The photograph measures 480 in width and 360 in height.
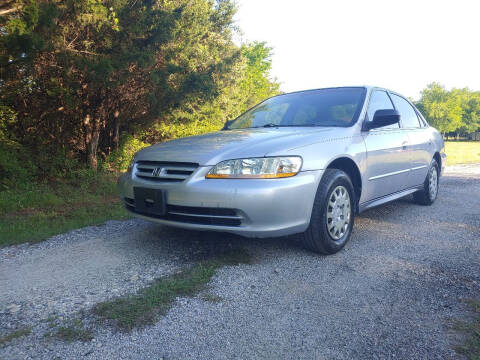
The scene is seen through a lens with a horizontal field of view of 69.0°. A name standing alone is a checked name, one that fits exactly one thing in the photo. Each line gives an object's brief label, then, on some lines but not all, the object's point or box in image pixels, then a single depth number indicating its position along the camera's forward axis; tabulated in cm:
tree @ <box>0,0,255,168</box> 539
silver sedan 273
